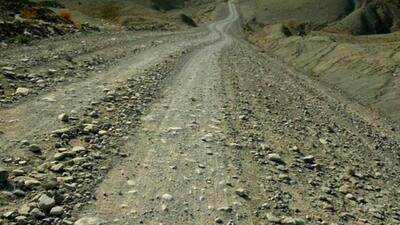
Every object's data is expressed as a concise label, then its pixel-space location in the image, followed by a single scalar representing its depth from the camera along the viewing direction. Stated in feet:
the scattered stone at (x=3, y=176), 22.37
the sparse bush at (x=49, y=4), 184.85
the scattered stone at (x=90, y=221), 20.03
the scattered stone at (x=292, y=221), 23.90
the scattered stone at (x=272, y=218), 23.88
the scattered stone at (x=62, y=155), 26.25
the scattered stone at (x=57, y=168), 24.59
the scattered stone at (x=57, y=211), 20.34
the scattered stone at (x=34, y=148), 26.66
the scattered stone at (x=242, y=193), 26.18
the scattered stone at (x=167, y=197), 23.94
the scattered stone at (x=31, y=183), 22.36
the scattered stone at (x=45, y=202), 20.62
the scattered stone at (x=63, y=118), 32.96
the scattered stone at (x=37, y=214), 19.93
